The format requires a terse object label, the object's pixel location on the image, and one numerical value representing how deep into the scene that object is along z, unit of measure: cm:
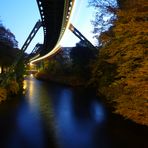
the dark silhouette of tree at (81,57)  2450
